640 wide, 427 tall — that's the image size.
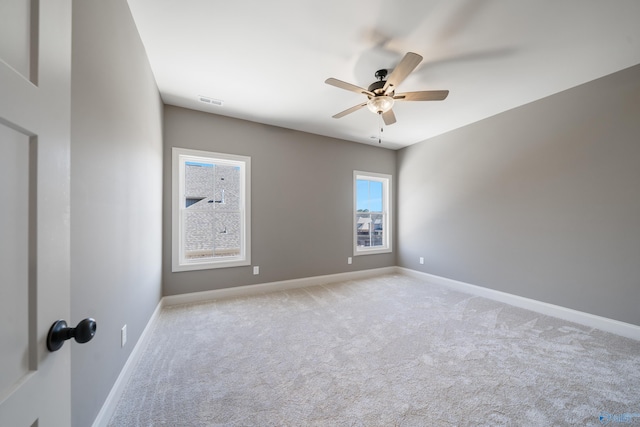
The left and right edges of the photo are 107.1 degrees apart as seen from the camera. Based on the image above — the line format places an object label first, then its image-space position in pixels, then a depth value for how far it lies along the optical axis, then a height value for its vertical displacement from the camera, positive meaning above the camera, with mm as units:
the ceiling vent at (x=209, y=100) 3078 +1507
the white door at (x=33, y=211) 453 +7
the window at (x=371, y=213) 4855 +2
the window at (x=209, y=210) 3285 +54
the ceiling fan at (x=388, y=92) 2045 +1193
